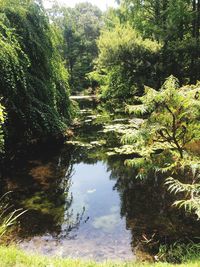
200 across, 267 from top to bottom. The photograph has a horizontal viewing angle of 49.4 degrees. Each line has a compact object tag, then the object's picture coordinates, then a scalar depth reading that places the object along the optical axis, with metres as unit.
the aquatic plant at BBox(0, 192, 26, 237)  3.94
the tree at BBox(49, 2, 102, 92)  26.33
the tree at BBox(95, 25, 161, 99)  14.47
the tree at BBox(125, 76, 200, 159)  3.87
